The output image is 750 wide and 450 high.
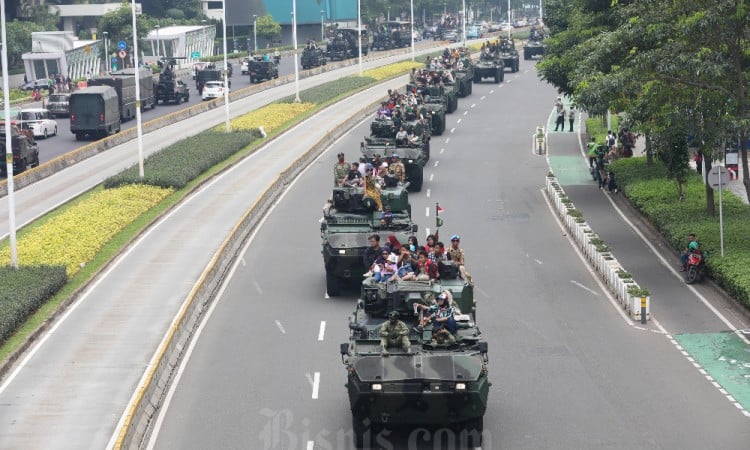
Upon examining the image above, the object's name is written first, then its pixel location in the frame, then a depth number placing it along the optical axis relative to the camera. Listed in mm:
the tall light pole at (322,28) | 170375
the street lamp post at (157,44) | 131662
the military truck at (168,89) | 95750
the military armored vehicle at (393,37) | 150625
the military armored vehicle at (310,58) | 123062
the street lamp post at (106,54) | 120875
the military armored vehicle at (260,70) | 108938
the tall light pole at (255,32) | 155125
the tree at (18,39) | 117312
